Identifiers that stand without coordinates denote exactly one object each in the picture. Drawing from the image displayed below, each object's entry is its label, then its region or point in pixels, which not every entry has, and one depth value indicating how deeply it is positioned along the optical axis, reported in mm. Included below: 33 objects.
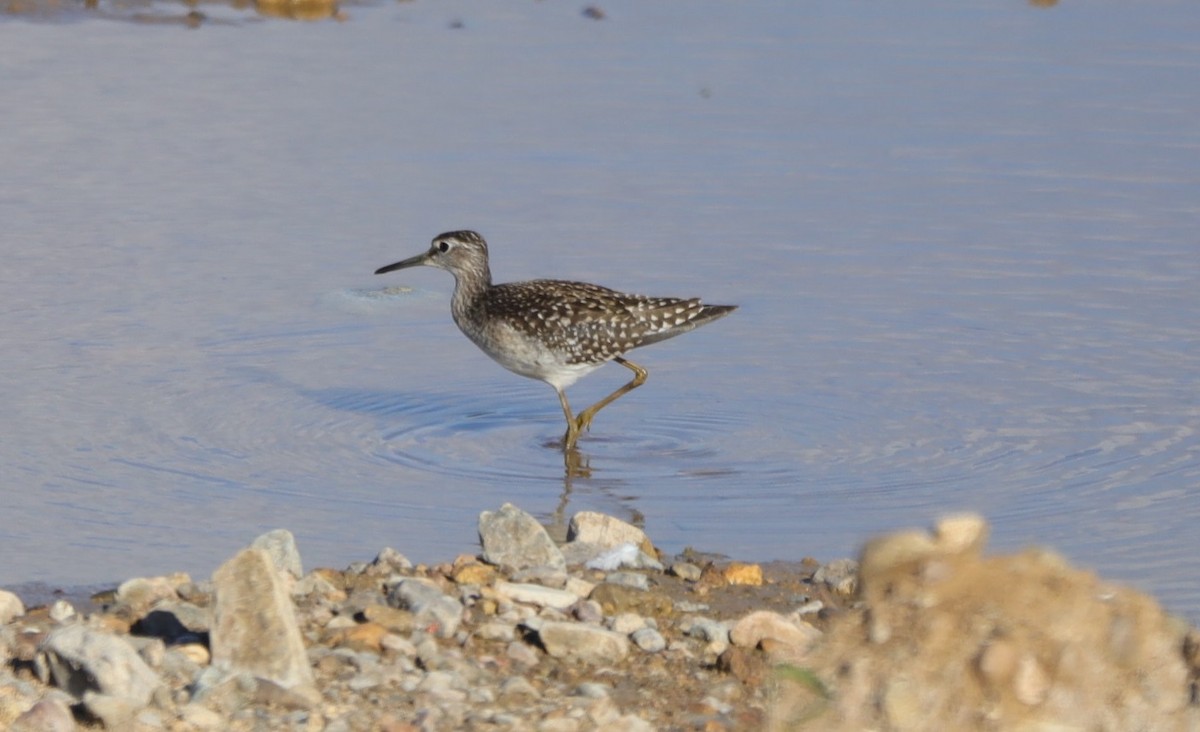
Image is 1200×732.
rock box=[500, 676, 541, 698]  11383
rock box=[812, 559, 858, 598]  14648
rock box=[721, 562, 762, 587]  14837
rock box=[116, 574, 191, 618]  12875
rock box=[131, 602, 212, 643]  12047
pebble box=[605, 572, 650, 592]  14023
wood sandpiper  20281
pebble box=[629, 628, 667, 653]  12422
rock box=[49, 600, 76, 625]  12883
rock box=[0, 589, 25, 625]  12914
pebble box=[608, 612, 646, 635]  12711
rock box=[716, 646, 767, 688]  12000
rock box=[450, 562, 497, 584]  13750
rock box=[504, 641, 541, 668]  11948
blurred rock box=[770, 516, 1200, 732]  6691
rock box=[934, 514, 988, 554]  6836
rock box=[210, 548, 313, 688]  11000
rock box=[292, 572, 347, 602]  13031
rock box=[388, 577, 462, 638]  12359
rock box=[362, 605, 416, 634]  12250
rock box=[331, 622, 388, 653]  11891
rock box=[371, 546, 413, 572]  14219
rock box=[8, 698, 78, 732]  10328
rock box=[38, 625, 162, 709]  10594
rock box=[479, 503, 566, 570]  14328
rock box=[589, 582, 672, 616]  13256
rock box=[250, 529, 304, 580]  13734
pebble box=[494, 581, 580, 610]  13016
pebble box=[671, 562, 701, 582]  14848
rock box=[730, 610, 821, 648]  12516
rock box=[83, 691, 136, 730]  10492
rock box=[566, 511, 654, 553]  15266
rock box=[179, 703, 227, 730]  10500
